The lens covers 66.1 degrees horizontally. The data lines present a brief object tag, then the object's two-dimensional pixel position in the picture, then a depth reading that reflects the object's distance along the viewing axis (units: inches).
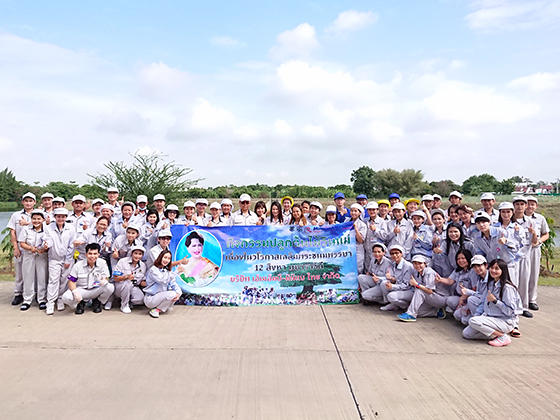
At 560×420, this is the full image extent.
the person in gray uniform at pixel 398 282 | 242.1
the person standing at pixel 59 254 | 252.7
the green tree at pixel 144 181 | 524.7
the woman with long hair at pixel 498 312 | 195.6
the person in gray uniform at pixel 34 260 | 254.4
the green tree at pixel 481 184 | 3119.8
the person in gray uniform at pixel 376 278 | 253.1
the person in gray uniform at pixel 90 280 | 242.7
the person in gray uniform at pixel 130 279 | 249.3
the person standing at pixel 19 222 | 263.4
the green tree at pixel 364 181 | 2664.9
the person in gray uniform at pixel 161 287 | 240.4
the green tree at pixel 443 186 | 2805.1
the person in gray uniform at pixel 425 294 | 233.1
